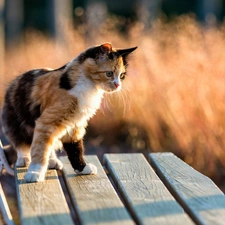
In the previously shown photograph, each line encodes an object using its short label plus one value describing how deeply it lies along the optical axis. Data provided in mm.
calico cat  5523
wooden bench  4098
